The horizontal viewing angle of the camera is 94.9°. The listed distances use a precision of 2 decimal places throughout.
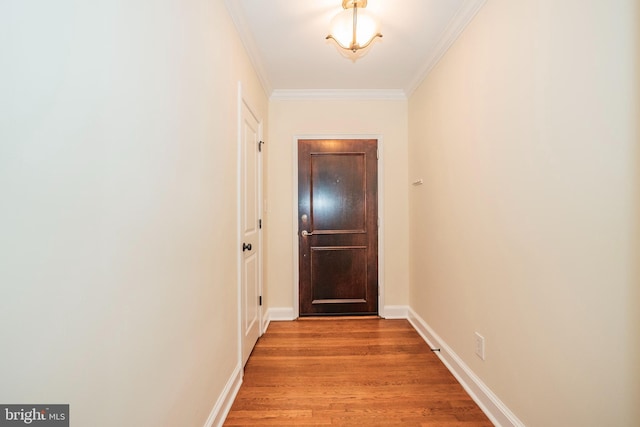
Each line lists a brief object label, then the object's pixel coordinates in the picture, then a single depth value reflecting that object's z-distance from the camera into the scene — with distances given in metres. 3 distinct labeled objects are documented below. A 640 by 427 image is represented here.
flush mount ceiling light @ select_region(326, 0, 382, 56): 1.78
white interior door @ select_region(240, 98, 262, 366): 2.13
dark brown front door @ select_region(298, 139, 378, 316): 3.24
